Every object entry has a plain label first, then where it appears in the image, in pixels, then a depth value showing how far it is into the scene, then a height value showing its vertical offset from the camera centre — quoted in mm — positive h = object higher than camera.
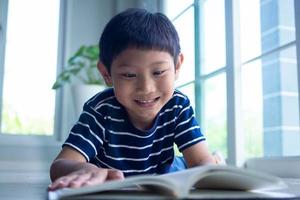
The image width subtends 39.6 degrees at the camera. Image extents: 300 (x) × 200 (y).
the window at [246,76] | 1372 +266
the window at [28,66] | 2535 +492
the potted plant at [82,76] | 2289 +424
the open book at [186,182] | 375 -34
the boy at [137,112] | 700 +65
